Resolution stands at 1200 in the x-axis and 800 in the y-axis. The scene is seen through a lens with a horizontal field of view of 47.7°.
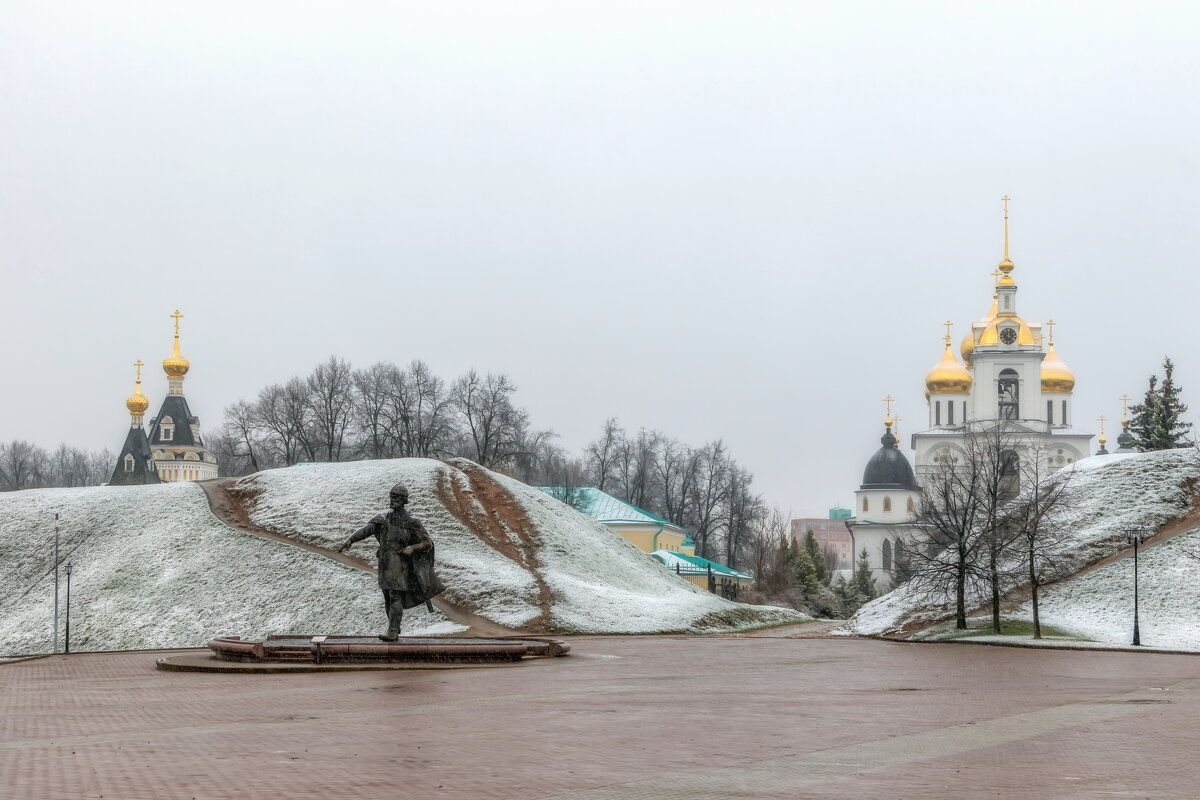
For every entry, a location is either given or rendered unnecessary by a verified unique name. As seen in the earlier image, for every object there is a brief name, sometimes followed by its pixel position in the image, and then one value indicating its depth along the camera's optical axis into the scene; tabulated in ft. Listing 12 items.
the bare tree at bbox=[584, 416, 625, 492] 339.98
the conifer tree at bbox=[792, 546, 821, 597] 264.72
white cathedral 351.67
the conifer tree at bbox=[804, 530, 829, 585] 299.83
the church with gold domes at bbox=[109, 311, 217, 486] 353.31
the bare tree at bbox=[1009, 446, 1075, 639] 131.23
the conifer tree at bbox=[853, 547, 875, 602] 296.92
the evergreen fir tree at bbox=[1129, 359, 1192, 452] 264.31
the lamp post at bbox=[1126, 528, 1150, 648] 121.49
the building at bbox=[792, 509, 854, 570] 401.76
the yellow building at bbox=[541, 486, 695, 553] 284.20
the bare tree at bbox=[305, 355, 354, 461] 280.51
